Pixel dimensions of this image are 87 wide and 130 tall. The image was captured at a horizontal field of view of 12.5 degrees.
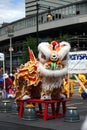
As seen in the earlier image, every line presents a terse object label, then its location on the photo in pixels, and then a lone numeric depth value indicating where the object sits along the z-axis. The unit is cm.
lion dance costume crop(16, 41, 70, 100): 1173
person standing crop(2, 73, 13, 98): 2215
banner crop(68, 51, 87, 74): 1866
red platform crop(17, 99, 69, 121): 1191
